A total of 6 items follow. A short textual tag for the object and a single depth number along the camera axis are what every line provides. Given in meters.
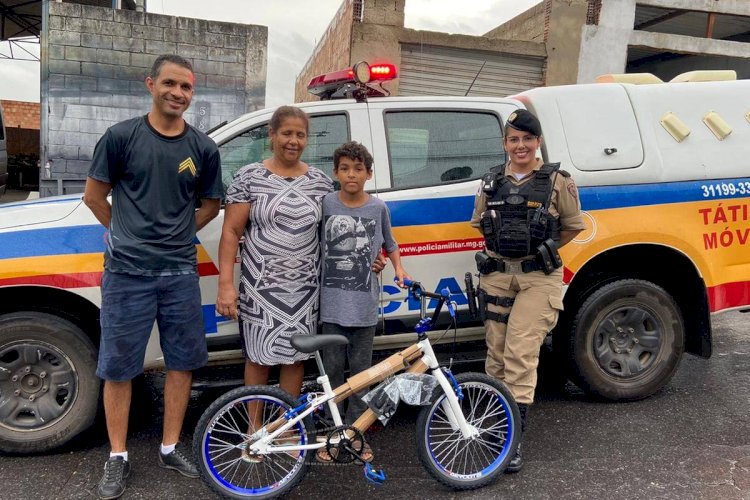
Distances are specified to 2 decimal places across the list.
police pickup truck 3.07
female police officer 3.04
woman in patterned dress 2.79
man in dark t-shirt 2.64
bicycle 2.63
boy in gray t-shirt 2.85
